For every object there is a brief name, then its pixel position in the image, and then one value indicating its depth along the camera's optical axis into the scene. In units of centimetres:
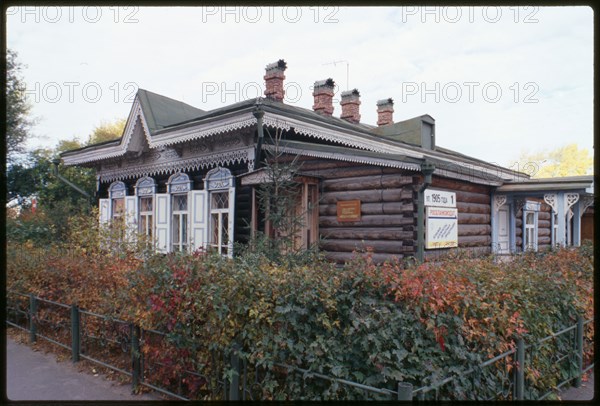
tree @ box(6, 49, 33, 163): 2422
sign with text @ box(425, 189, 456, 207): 1062
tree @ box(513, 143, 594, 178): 4844
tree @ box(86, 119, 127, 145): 4115
